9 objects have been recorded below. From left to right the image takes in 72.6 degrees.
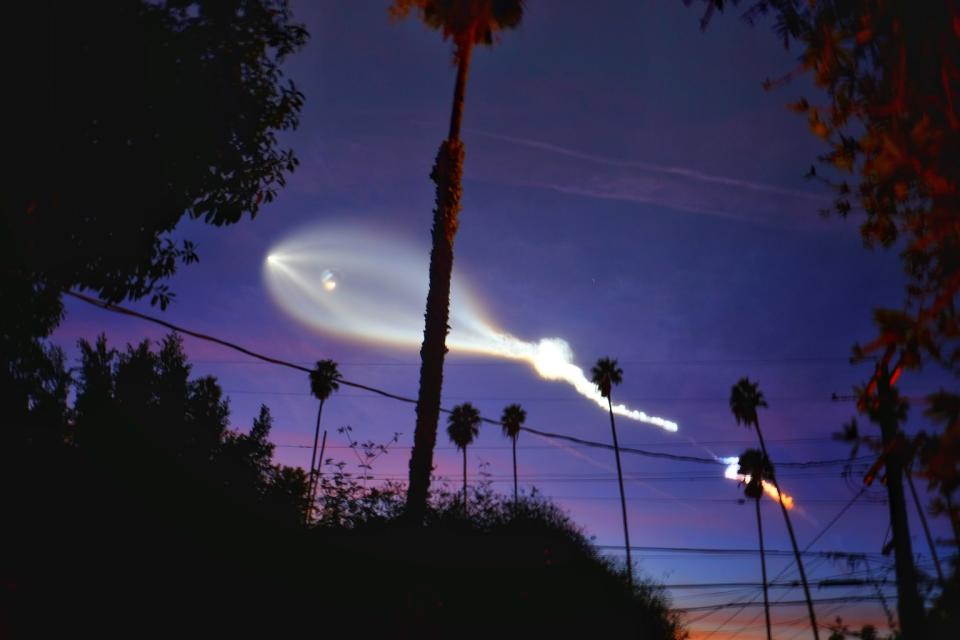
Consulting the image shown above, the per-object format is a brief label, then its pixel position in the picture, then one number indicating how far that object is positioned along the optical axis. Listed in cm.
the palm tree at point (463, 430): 6619
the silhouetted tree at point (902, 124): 346
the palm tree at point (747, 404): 5525
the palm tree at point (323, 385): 6103
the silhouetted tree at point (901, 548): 745
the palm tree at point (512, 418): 6679
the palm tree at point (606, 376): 5903
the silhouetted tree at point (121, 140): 1193
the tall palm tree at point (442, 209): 1575
